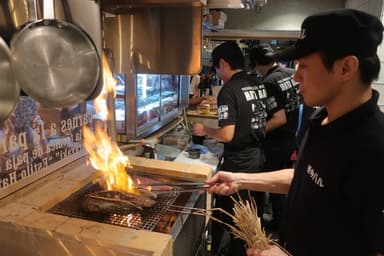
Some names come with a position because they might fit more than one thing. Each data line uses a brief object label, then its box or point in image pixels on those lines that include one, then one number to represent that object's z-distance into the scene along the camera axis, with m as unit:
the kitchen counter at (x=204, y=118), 4.11
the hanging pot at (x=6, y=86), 0.78
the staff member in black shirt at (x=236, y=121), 2.62
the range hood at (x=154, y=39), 1.87
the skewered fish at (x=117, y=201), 1.32
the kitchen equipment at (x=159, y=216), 1.26
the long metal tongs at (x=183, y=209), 1.41
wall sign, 1.30
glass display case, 2.61
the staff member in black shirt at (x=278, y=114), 3.25
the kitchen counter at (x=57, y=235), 1.00
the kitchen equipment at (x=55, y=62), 0.81
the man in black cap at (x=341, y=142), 0.98
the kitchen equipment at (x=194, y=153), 2.77
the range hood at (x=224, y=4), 1.42
